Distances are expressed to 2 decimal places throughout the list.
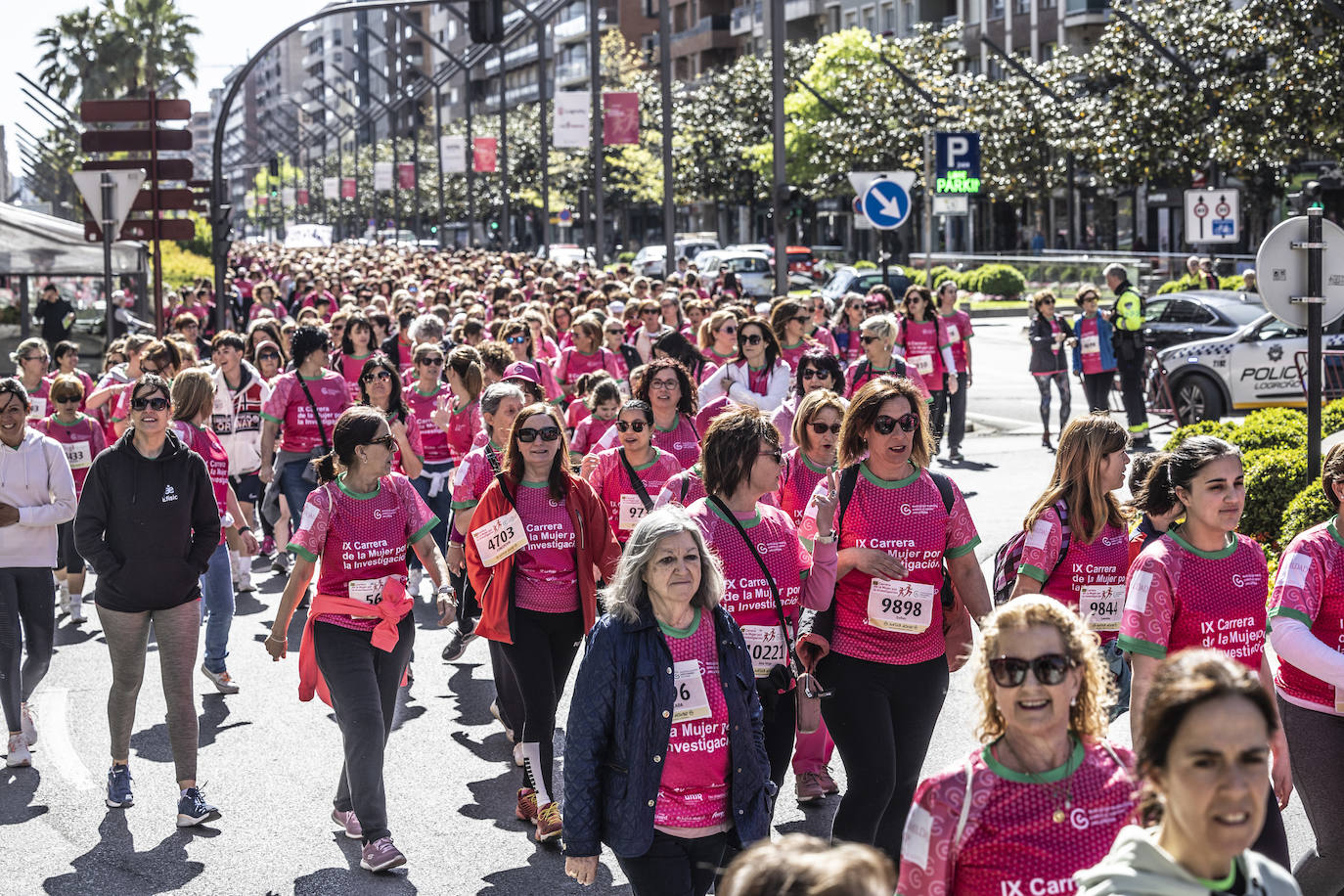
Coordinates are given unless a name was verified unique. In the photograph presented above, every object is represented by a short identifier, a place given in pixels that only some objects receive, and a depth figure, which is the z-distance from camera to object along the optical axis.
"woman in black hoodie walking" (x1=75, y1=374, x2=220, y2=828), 7.15
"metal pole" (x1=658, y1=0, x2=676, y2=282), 28.12
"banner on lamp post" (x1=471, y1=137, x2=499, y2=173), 59.56
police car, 19.20
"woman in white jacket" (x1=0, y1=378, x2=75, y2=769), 8.06
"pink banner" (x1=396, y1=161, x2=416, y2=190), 82.12
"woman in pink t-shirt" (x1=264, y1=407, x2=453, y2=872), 6.55
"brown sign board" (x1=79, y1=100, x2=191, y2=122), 20.61
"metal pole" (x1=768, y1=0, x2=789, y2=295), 21.61
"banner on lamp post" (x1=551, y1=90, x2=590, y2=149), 37.84
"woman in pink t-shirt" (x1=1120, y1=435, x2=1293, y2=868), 5.02
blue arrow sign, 20.42
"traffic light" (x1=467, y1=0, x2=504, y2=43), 24.11
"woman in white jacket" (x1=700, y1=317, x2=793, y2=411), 11.25
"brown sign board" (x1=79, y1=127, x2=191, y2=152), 20.56
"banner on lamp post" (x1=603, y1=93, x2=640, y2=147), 36.12
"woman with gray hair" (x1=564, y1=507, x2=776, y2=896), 4.62
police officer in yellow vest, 17.95
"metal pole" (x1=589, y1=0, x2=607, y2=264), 34.91
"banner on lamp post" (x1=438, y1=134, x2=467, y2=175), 60.41
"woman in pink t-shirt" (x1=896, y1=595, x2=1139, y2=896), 3.46
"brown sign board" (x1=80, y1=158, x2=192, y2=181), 20.92
